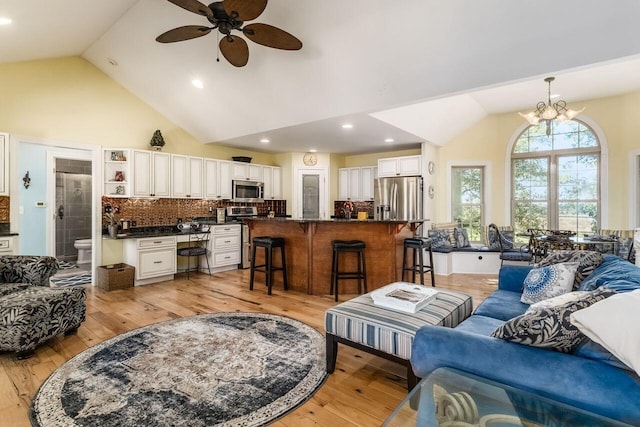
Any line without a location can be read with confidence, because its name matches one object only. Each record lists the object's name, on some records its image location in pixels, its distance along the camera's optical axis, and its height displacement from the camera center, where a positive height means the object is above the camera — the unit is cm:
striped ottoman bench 207 -77
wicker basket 475 -98
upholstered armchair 262 -81
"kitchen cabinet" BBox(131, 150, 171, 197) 527 +62
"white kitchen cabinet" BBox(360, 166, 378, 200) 727 +69
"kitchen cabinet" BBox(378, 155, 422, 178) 626 +90
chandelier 453 +139
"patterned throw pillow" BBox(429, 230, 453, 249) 610 -52
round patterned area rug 193 -119
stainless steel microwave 670 +42
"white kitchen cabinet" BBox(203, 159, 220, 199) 622 +62
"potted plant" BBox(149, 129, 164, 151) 555 +121
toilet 657 -80
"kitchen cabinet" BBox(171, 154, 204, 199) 576 +63
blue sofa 115 -62
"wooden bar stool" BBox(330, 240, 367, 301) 429 -71
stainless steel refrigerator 618 +26
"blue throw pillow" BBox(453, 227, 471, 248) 627 -51
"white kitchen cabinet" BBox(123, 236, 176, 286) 505 -74
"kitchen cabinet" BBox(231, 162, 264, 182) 671 +84
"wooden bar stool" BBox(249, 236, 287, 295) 457 -66
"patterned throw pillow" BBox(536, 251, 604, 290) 243 -38
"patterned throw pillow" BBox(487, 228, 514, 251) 585 -51
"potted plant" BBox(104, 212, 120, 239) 515 -21
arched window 598 +65
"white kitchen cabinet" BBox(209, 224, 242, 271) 593 -65
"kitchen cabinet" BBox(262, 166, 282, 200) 729 +66
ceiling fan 255 +161
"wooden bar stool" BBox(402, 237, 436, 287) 454 -58
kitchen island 448 -56
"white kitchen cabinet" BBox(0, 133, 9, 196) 410 +63
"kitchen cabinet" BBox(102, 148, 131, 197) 520 +62
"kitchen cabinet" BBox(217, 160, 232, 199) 645 +63
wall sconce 570 +54
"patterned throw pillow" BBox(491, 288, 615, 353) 134 -50
